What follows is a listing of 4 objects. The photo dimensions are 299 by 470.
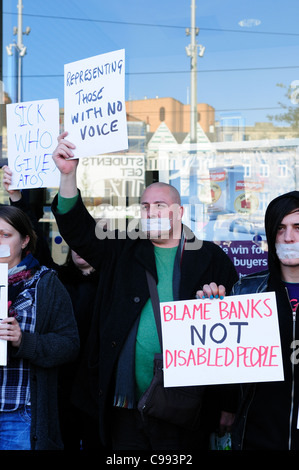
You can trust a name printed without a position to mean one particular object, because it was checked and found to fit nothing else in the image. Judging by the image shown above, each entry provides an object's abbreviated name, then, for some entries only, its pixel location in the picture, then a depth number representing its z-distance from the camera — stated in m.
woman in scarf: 2.38
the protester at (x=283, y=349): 2.04
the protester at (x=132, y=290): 2.47
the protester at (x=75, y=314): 3.16
